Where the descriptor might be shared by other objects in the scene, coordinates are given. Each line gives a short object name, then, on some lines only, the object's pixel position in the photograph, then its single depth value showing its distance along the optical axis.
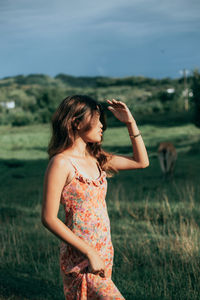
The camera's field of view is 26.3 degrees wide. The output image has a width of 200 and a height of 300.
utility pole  51.09
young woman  2.26
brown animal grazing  14.33
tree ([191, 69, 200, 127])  20.80
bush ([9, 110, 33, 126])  48.54
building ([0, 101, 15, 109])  73.06
